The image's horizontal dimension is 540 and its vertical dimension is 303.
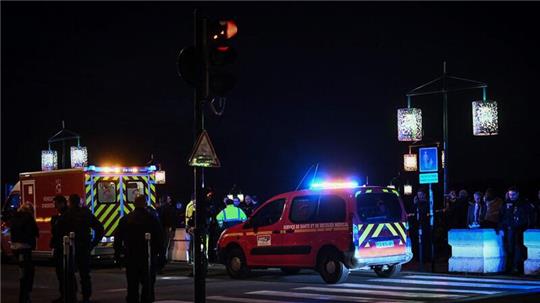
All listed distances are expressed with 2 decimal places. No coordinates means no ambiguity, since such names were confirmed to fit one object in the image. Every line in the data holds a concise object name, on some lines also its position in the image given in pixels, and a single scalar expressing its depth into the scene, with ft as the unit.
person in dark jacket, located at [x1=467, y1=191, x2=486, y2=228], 63.21
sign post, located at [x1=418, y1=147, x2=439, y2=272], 61.31
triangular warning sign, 31.58
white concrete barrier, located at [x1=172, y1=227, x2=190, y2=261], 76.74
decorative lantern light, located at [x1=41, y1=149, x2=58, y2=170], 127.75
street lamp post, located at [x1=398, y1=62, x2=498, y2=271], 75.46
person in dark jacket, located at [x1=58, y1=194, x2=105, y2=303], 43.24
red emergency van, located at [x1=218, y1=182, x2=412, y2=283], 51.90
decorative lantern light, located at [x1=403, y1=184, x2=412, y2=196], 150.84
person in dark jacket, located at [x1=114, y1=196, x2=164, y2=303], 36.70
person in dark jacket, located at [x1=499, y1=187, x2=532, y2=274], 57.11
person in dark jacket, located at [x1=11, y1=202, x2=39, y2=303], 43.47
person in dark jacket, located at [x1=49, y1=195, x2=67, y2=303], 43.42
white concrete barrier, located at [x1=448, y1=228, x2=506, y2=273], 57.00
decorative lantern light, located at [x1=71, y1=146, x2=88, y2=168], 121.70
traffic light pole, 30.58
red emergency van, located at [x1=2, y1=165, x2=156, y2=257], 70.64
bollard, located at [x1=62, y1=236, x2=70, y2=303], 38.47
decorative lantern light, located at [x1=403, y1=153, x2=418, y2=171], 97.09
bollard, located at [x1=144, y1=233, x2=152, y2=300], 36.88
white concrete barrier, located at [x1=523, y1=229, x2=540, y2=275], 55.28
